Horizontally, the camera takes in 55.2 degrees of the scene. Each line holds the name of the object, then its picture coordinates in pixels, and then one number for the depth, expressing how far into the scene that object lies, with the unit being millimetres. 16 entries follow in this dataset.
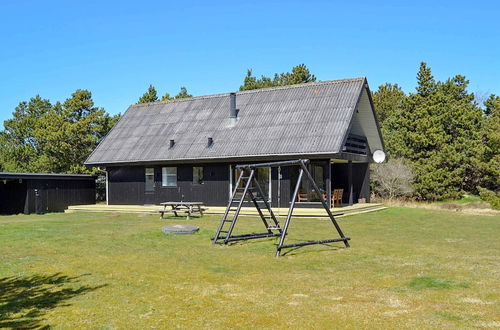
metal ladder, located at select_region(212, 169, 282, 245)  12141
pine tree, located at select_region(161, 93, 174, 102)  43538
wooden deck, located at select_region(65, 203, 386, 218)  20123
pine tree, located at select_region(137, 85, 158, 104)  42691
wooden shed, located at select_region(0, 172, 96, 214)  24469
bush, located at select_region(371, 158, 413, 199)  31062
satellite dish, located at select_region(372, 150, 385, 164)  26000
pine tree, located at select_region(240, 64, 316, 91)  41125
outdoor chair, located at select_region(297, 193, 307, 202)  22250
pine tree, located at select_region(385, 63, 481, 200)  33281
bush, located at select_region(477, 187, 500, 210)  24867
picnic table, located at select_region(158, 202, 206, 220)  19812
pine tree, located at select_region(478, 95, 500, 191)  31000
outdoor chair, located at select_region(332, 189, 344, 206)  23159
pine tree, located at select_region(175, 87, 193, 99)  44969
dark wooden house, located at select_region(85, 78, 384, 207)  22125
